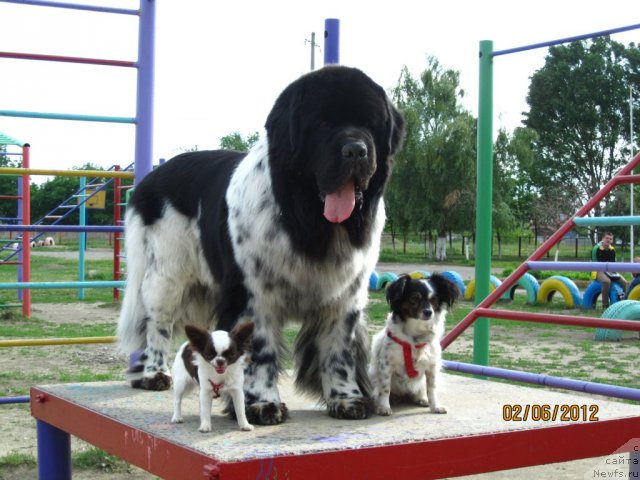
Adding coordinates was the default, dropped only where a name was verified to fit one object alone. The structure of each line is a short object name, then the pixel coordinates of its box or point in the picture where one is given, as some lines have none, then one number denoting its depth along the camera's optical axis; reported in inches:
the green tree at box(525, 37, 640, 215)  1493.6
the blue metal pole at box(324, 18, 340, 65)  157.6
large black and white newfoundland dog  112.5
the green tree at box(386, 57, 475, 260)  1195.9
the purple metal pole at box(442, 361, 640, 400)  148.1
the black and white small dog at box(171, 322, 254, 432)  104.4
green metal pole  196.5
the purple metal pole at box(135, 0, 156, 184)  187.5
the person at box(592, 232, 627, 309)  502.6
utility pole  857.5
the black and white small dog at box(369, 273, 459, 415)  127.9
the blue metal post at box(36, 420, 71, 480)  148.1
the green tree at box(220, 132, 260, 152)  1807.5
